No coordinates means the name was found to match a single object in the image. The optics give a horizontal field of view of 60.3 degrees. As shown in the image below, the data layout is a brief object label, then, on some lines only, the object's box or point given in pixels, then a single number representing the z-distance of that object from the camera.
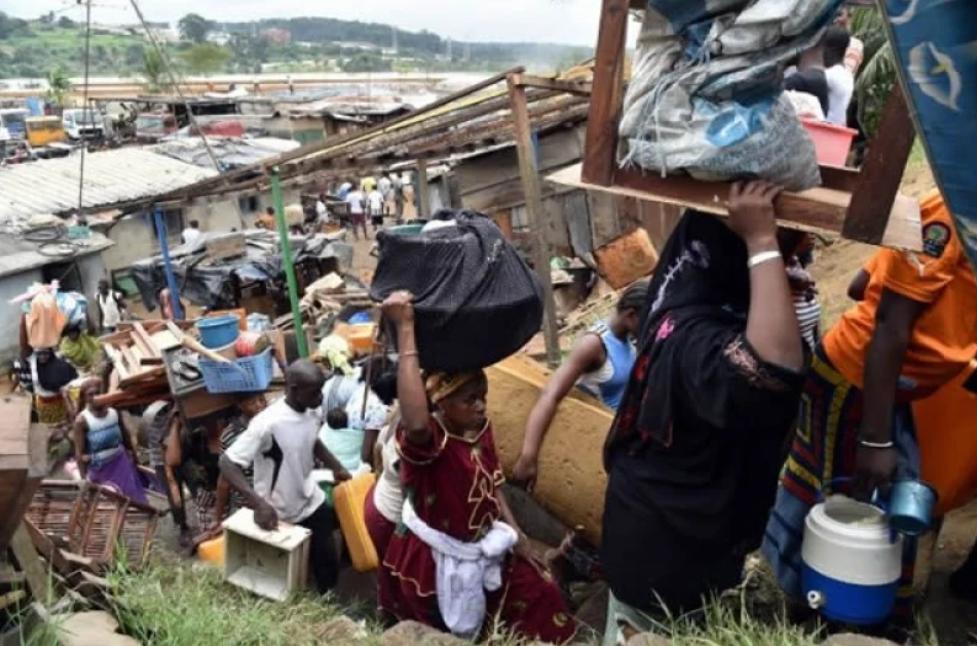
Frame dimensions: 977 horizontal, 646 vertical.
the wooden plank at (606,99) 2.09
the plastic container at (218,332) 7.97
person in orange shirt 2.25
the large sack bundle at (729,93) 1.84
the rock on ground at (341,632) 2.83
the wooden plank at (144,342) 8.59
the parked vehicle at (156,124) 34.53
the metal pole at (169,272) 13.91
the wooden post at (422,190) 10.70
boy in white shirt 4.69
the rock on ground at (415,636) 2.69
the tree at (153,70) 51.50
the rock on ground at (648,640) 2.27
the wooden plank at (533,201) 5.98
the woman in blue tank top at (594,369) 3.25
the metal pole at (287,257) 7.64
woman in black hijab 1.89
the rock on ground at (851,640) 2.23
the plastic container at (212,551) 4.89
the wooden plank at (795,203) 1.88
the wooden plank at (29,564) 2.71
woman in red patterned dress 2.69
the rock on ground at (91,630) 2.52
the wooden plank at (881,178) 1.80
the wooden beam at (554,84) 5.97
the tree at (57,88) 56.25
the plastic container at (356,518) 4.52
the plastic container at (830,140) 2.29
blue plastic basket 6.75
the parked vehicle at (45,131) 41.34
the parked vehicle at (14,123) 43.44
